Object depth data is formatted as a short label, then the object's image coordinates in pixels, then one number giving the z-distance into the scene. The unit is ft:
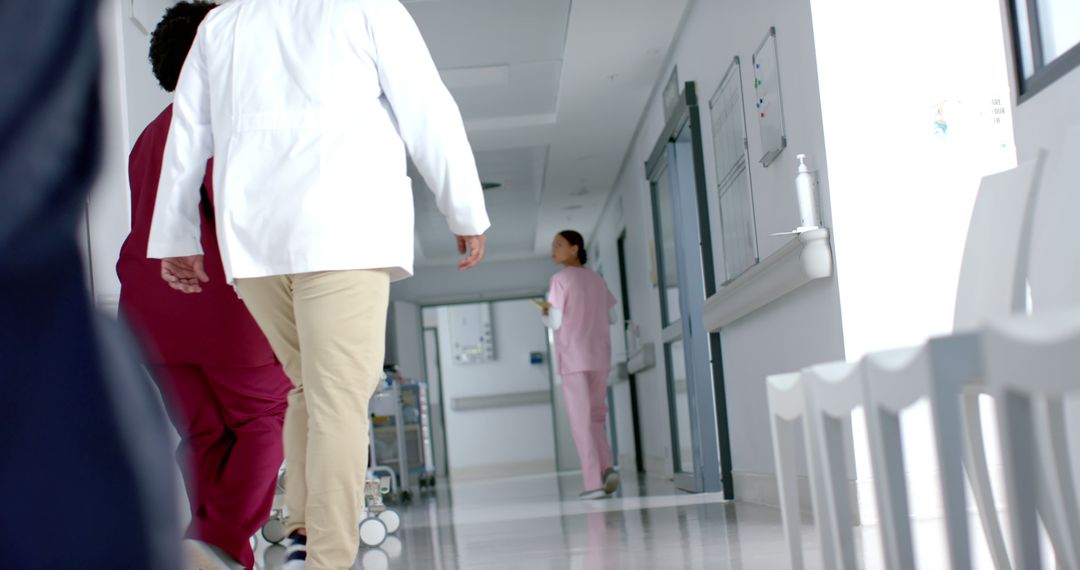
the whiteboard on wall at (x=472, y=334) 53.52
